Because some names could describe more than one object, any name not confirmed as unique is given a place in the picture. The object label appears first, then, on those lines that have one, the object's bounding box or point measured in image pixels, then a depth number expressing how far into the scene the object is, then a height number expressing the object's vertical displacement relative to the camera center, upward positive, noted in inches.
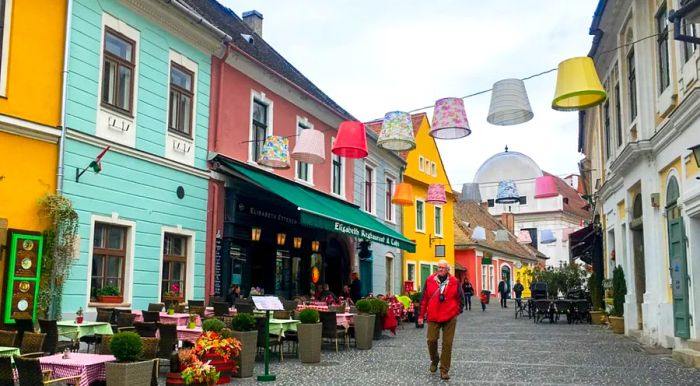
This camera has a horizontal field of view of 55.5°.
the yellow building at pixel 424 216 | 1149.9 +130.4
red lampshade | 527.2 +116.1
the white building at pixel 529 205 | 2225.6 +284.8
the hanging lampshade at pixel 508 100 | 416.2 +116.8
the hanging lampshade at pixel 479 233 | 1460.4 +116.1
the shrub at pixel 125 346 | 247.1 -23.1
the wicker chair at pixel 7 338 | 287.9 -24.1
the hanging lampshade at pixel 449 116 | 459.2 +117.4
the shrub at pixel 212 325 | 340.8 -20.9
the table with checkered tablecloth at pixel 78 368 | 243.6 -30.9
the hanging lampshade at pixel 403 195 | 878.4 +119.3
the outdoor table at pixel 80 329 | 362.9 -25.1
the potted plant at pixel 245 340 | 357.4 -30.0
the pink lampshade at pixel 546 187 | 984.3 +148.3
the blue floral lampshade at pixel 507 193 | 1077.6 +153.1
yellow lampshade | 343.9 +107.3
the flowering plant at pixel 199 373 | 302.8 -40.4
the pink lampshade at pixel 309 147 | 577.6 +119.8
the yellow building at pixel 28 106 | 402.9 +109.8
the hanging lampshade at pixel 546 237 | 1520.7 +115.7
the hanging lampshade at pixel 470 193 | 1016.9 +143.5
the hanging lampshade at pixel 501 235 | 1593.3 +123.2
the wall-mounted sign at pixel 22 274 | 393.7 +5.1
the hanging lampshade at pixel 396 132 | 526.0 +121.5
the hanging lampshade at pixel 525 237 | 1635.1 +124.3
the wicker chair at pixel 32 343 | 281.0 -25.3
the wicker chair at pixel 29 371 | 224.7 -29.7
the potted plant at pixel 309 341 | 420.5 -35.1
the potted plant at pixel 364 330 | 506.3 -33.5
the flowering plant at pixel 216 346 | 324.5 -30.2
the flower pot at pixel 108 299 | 461.4 -10.7
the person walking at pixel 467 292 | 1218.5 -9.6
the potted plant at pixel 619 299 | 649.0 -10.8
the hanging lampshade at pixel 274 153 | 593.6 +117.4
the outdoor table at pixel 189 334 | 370.0 -27.4
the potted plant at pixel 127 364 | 240.4 -29.2
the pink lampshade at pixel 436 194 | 936.3 +129.5
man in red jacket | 368.5 -10.7
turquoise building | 450.3 +101.2
